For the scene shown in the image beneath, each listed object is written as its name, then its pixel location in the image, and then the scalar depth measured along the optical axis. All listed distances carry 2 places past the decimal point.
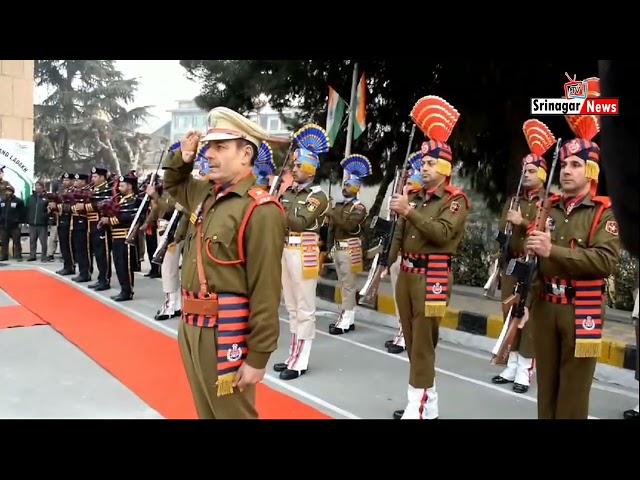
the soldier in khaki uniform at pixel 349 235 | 7.24
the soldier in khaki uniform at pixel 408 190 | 4.90
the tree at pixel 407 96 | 7.86
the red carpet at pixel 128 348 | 4.28
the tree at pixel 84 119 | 26.69
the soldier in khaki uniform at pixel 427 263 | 3.96
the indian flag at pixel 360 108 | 9.09
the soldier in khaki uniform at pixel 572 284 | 3.19
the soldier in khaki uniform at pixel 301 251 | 5.34
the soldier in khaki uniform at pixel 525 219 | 4.98
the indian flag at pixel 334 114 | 9.56
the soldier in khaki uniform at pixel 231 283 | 2.43
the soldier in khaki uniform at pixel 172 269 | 7.27
